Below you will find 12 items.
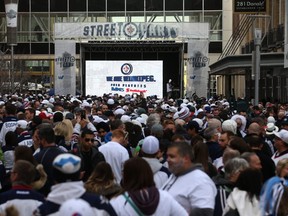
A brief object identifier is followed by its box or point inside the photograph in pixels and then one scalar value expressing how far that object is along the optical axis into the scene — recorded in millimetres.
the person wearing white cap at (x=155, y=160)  7907
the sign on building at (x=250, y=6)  38344
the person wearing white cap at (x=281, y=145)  10016
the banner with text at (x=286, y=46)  26984
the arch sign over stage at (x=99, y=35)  43312
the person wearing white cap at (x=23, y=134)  11461
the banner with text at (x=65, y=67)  44625
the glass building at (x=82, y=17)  57531
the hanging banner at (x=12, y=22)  38000
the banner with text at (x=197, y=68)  43188
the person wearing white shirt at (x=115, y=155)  9875
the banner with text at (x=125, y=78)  47438
